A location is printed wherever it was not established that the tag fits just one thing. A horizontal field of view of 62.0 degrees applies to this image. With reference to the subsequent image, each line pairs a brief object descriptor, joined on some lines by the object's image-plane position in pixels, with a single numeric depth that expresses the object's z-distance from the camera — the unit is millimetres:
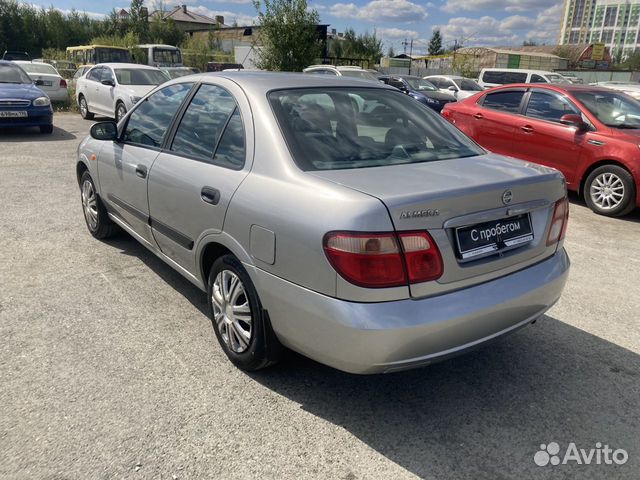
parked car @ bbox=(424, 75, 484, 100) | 19688
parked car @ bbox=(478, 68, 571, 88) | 19308
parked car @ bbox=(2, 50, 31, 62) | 28169
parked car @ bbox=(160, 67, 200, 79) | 20061
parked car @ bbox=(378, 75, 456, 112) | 17941
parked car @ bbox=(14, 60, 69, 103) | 16016
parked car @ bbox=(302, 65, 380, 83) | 18562
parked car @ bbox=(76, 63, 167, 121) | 12961
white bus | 25922
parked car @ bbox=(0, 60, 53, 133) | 10984
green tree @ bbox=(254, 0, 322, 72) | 20703
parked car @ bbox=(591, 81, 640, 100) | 14770
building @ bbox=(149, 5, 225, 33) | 83250
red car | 6668
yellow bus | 24578
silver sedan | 2301
